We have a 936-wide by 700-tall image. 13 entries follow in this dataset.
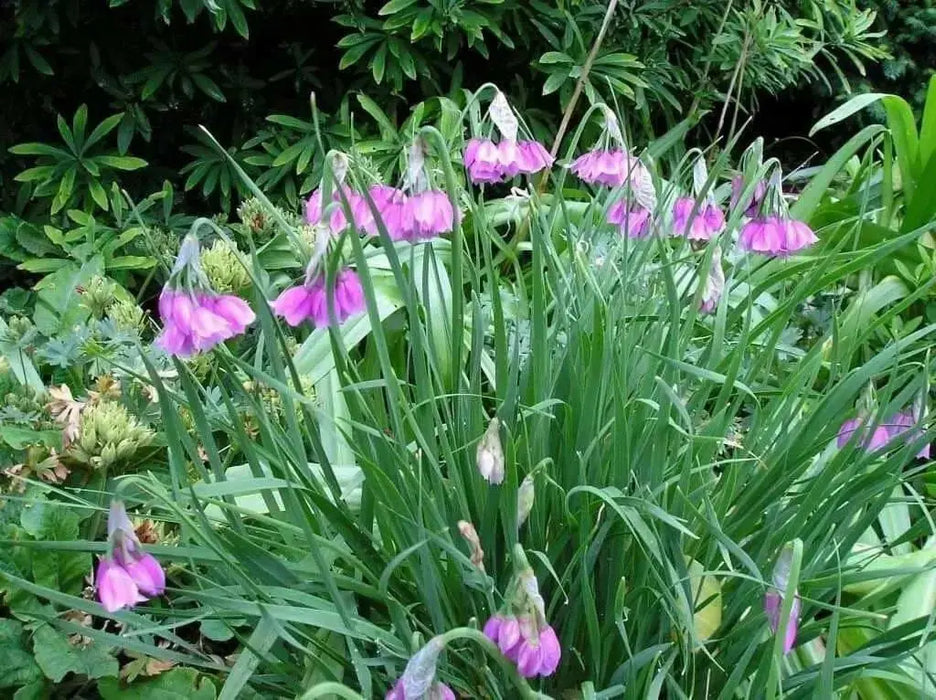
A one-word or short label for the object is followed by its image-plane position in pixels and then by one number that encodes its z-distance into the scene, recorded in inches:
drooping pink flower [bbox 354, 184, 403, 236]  36.4
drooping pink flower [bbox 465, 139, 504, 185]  42.8
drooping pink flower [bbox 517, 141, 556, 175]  43.0
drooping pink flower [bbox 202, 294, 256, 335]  31.2
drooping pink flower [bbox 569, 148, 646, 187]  46.8
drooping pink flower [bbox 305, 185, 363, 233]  36.6
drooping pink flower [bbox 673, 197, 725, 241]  47.6
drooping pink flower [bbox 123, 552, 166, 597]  29.8
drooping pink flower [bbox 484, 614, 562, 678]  27.4
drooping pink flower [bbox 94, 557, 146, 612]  29.1
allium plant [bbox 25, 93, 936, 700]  32.6
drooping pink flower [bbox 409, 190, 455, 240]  34.7
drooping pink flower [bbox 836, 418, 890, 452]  37.0
